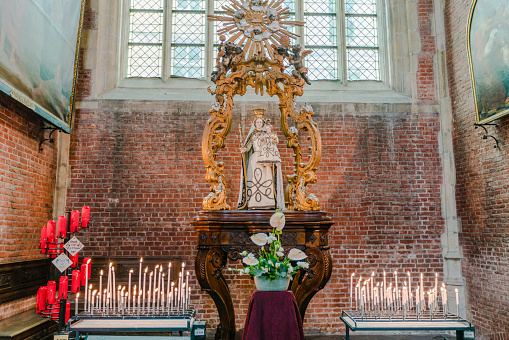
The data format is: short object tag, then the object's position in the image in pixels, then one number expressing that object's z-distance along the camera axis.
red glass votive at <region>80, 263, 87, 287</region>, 5.60
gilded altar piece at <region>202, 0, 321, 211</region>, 5.26
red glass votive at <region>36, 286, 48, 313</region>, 5.05
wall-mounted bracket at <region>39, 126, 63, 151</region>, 6.27
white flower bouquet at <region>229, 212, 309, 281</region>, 3.81
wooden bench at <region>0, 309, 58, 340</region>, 4.75
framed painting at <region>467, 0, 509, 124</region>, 5.42
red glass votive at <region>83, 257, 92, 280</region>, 5.48
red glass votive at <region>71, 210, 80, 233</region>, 5.21
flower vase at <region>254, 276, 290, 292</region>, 3.87
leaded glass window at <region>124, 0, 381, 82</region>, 7.59
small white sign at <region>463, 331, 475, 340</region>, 4.52
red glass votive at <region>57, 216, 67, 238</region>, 5.04
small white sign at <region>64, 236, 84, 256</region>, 4.91
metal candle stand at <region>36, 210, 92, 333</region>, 4.91
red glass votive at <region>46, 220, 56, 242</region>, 5.04
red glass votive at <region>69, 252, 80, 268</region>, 5.44
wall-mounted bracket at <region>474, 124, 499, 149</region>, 5.92
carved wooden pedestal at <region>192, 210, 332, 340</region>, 4.79
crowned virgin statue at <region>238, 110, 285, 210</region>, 5.24
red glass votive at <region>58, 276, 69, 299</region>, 4.95
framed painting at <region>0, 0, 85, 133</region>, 4.74
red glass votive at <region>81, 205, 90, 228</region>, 5.38
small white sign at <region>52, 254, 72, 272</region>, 4.79
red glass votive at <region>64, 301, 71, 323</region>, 5.39
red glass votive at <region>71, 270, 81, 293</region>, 5.31
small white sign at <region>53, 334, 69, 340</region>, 4.33
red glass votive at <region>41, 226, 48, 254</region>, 5.06
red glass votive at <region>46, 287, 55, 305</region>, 5.09
